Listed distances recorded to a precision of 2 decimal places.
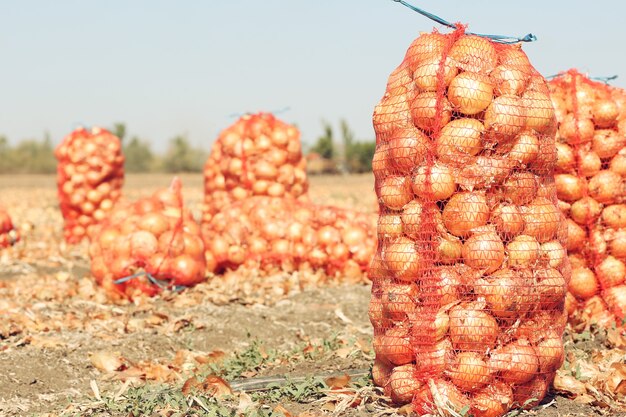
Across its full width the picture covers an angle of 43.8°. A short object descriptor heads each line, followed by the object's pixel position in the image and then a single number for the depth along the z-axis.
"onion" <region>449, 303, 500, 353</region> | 3.34
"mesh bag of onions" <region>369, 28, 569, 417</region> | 3.38
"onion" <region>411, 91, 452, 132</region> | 3.43
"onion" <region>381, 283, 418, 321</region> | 3.47
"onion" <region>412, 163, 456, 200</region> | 3.39
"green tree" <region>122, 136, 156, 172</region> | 50.94
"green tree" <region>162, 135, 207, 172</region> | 49.19
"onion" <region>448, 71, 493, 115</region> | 3.40
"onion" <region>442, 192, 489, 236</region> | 3.38
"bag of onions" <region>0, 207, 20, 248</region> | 9.70
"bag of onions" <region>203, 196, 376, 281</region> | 7.28
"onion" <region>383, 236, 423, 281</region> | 3.44
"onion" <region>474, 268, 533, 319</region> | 3.35
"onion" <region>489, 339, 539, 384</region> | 3.39
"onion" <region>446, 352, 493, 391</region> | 3.35
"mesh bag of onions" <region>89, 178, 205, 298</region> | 6.50
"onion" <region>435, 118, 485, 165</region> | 3.39
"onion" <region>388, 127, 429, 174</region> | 3.46
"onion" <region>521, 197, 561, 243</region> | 3.48
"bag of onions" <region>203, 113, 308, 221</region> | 8.14
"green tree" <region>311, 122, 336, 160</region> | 36.66
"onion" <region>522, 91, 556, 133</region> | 3.52
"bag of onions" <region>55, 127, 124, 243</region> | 9.78
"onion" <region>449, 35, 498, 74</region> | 3.49
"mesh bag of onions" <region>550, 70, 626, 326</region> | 4.82
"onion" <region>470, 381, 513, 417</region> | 3.38
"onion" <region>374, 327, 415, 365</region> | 3.48
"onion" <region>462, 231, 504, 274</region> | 3.35
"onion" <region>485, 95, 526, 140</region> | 3.42
